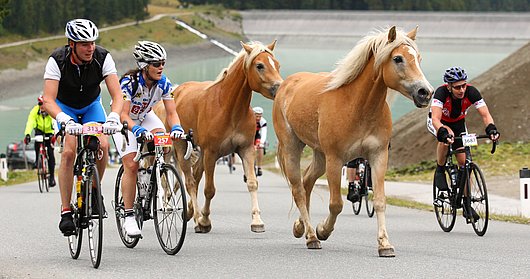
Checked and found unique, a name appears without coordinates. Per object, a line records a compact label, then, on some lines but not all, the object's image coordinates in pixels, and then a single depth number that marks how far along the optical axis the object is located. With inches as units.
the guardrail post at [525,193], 656.4
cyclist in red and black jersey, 546.0
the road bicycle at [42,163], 935.0
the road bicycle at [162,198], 427.2
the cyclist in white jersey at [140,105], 442.9
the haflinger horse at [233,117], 570.9
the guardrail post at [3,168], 1163.9
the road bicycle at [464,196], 539.8
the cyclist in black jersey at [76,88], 406.3
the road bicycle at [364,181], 681.6
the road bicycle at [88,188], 397.7
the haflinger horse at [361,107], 449.1
